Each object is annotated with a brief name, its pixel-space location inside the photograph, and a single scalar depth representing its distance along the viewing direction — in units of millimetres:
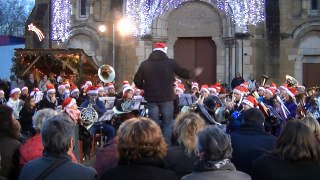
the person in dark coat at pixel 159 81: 10023
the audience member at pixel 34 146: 6070
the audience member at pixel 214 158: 4441
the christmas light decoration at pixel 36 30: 26794
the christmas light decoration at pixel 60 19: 27641
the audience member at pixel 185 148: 5777
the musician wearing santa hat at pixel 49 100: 13389
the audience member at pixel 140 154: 4426
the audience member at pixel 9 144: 6180
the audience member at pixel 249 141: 6266
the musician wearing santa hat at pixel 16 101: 14232
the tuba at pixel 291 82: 18253
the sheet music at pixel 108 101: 14477
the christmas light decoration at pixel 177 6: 25688
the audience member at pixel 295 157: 4766
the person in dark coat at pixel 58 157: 4660
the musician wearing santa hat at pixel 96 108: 12594
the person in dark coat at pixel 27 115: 12406
